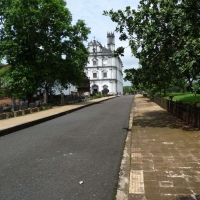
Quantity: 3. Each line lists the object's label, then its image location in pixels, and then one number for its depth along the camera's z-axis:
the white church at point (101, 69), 92.06
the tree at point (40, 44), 25.75
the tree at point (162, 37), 8.88
